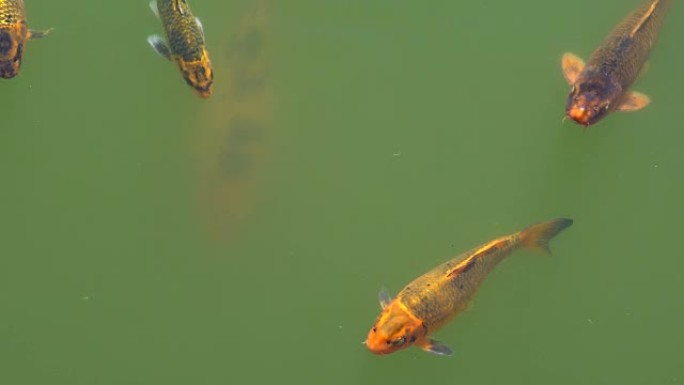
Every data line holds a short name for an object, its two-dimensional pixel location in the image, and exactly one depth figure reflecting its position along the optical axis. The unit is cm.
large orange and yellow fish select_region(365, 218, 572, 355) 487
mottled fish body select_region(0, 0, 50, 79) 543
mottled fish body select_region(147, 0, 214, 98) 538
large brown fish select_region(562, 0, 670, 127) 527
